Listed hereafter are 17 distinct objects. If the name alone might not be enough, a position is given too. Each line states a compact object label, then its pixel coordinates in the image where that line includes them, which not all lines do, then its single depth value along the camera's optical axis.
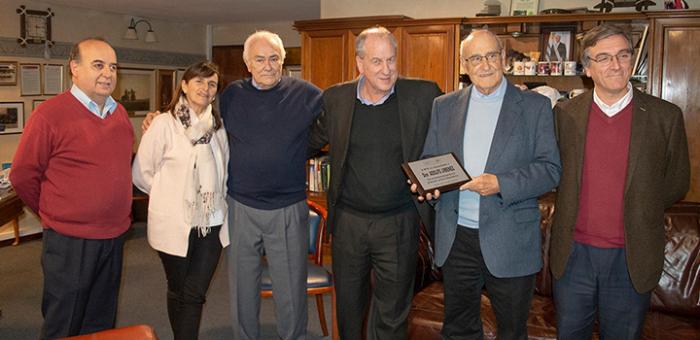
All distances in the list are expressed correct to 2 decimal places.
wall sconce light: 7.95
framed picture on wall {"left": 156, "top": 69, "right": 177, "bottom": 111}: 8.62
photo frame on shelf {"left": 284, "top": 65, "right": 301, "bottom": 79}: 8.71
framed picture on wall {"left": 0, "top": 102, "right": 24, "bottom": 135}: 6.55
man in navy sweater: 2.80
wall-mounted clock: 6.72
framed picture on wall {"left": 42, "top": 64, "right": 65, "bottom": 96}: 7.04
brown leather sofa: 2.84
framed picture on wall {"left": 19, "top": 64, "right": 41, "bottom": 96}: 6.74
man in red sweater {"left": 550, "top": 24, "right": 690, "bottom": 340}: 2.14
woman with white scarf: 2.79
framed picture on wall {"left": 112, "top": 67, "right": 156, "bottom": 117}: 8.07
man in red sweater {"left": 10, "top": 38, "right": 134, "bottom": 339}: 2.54
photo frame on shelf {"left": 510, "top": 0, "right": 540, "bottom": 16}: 5.00
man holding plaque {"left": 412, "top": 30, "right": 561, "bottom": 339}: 2.28
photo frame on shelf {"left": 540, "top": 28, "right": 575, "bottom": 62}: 4.82
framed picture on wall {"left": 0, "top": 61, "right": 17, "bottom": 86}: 6.51
